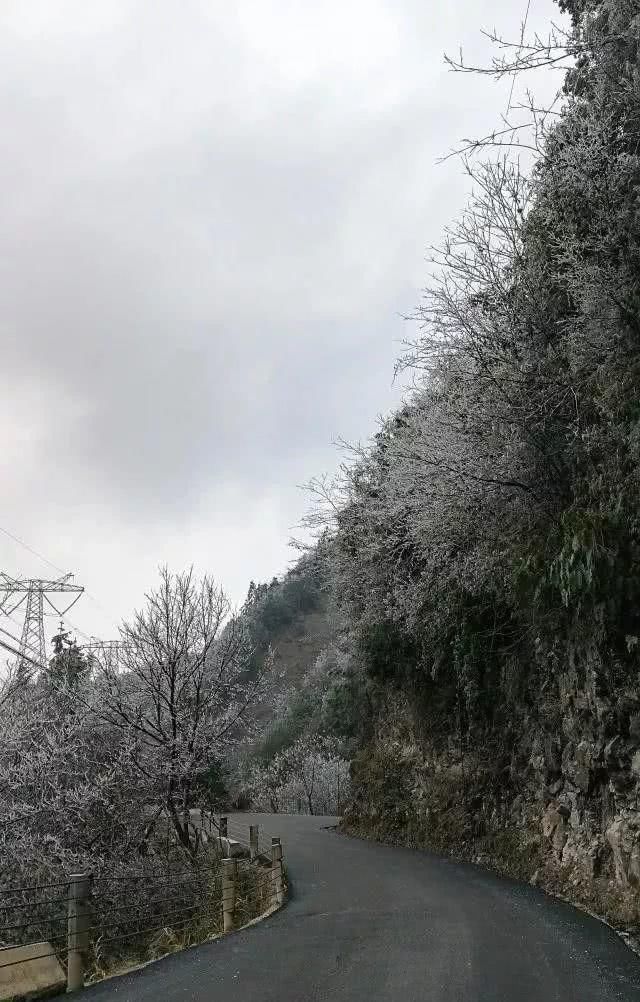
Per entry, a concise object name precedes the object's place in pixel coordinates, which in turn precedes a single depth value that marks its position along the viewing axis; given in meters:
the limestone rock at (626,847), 9.35
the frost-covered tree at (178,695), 16.86
